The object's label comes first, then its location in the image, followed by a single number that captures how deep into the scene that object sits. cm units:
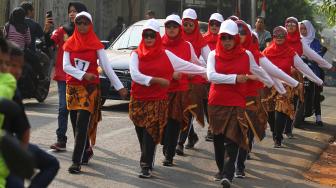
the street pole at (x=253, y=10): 3034
